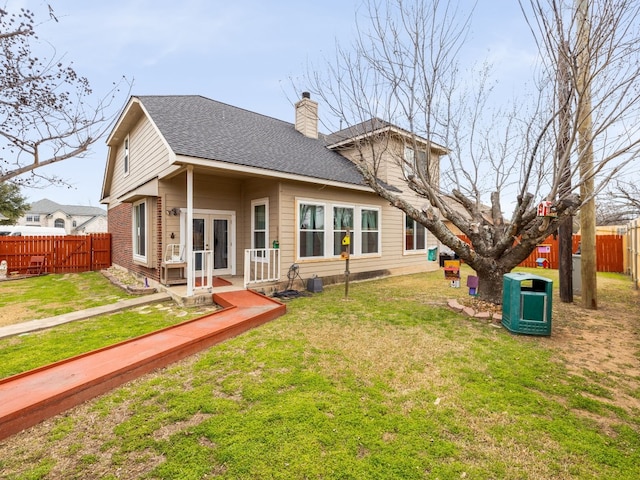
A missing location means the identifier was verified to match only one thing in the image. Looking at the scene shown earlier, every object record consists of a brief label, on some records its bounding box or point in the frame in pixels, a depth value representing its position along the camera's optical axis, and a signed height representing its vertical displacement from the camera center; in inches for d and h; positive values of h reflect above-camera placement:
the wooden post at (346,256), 283.1 -15.4
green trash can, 193.8 -43.4
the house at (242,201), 297.4 +43.8
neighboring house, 1728.6 +121.9
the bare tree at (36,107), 140.8 +68.6
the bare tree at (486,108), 194.2 +109.3
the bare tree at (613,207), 411.8 +66.3
